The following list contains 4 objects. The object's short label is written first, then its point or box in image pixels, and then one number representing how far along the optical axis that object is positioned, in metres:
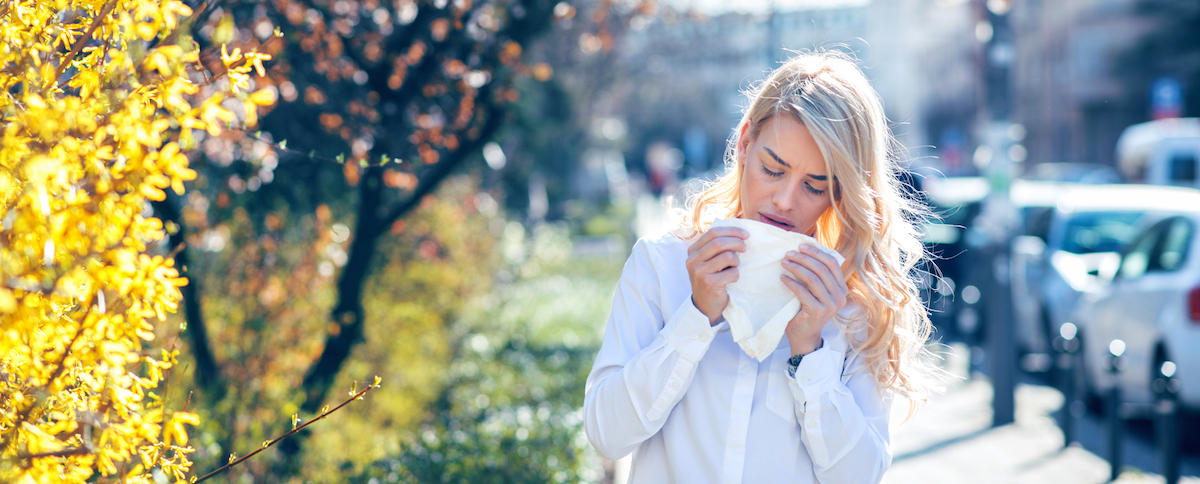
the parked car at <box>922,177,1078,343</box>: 9.96
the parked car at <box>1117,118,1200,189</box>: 17.23
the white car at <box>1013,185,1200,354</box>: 8.44
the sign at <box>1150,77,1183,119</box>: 23.23
